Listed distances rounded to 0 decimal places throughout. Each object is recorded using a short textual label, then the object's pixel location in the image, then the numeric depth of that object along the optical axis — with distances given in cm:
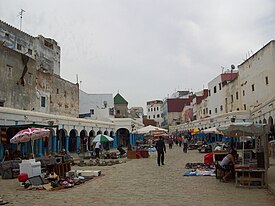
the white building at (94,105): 5772
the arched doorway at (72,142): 3448
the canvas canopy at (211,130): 2843
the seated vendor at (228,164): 1205
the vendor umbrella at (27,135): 1559
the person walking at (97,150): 2423
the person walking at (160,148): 1920
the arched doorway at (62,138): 3031
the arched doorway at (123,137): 4837
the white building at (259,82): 3003
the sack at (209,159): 1814
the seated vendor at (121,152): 2788
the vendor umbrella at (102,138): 2412
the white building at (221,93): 4622
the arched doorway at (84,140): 3508
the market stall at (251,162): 1094
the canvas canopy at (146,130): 2925
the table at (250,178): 1086
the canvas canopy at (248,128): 1196
